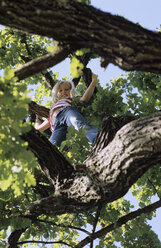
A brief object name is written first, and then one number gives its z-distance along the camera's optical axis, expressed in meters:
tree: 2.62
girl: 4.71
